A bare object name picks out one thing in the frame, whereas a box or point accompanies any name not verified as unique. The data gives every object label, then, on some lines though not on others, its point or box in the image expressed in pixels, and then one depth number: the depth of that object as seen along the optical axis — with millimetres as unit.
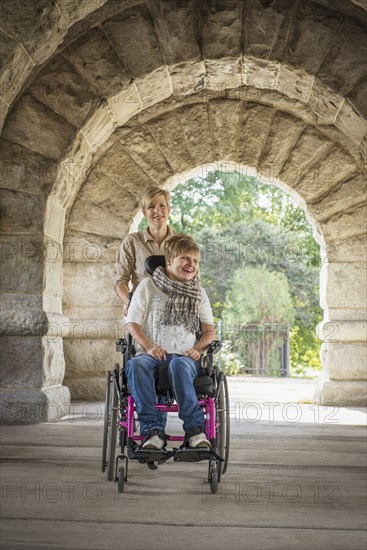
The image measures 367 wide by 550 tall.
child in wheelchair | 2846
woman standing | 3617
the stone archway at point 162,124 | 4781
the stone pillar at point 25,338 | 4918
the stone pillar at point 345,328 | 6191
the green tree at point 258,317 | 12219
